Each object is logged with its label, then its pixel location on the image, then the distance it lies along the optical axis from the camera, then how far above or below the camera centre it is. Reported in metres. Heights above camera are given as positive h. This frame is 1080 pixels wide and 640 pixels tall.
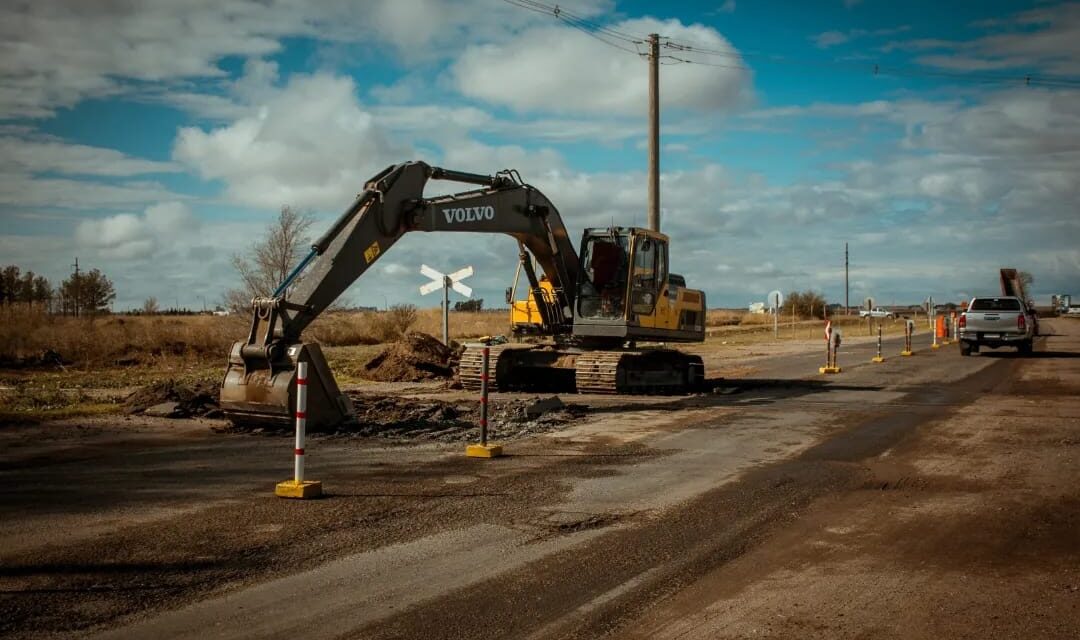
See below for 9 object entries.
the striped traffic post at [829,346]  25.59 -0.51
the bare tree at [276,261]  31.73 +2.33
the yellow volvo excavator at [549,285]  14.22 +0.84
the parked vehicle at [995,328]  33.91 -0.01
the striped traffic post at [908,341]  34.09 -0.49
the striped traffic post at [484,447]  11.20 -1.43
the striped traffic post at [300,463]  8.69 -1.26
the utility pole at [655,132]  29.05 +6.29
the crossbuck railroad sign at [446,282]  24.23 +1.23
